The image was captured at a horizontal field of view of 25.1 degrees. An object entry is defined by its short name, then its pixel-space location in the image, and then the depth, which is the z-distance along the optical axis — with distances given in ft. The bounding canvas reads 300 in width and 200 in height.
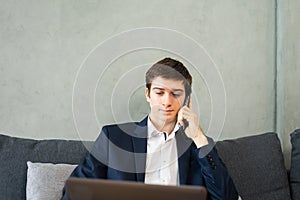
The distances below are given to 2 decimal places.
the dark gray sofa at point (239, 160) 8.23
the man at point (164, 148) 7.81
